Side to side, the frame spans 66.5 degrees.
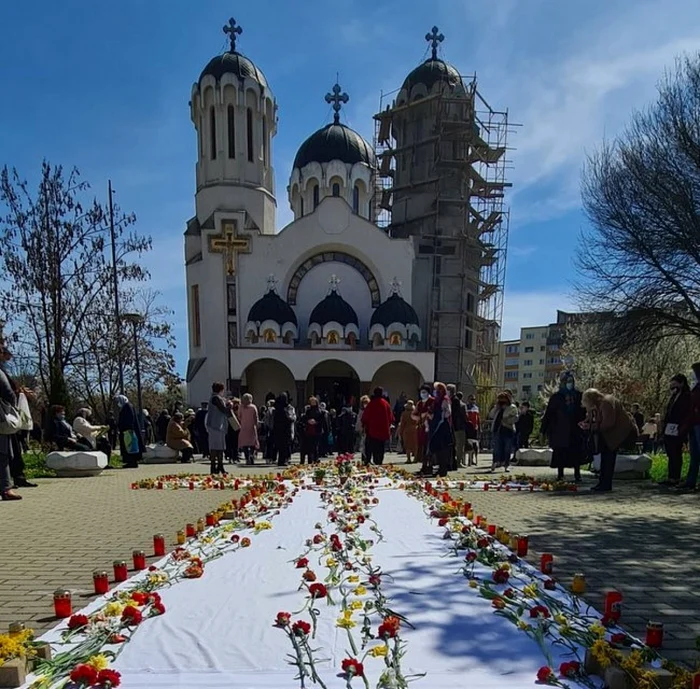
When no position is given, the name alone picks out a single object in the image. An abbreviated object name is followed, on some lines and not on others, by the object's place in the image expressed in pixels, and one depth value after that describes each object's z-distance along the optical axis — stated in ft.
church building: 96.12
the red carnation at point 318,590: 11.62
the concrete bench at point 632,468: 34.65
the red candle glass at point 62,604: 11.40
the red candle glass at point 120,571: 13.57
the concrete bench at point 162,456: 48.57
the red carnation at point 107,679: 8.38
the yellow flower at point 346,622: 10.20
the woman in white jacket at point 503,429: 37.91
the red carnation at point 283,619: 10.28
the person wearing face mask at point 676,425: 28.58
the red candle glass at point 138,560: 14.47
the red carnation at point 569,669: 8.72
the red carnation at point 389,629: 9.67
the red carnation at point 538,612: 10.84
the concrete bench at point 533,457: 45.32
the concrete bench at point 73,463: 36.55
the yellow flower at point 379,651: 9.02
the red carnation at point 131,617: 10.63
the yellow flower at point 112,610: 10.96
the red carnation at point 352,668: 8.30
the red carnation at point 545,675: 8.55
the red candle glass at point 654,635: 9.57
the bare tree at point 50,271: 54.60
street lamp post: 64.28
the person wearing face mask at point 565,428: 32.55
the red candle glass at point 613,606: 10.87
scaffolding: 111.45
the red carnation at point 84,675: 8.32
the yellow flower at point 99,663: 8.56
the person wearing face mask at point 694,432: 27.09
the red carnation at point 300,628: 9.71
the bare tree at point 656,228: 45.11
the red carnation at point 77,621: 10.73
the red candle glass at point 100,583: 12.73
